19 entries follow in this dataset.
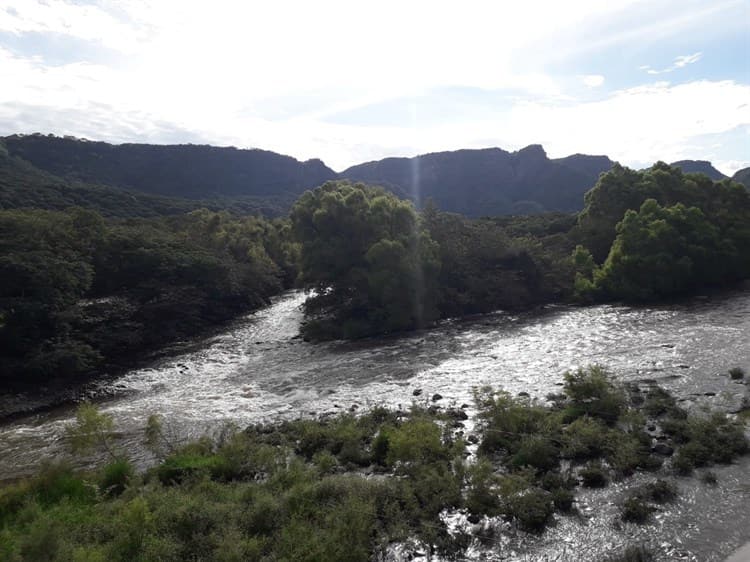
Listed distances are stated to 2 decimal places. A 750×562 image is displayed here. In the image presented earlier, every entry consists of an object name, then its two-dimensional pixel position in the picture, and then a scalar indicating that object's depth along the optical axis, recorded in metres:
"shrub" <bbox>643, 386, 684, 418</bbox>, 15.25
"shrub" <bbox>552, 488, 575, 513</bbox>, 11.09
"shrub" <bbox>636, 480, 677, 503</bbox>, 11.07
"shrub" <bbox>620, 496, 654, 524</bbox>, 10.50
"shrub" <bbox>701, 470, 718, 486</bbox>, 11.49
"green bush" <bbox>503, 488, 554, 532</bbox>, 10.58
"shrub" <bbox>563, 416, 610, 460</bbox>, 13.20
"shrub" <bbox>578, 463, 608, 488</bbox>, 11.90
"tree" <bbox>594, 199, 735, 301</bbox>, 36.16
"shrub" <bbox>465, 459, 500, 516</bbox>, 11.09
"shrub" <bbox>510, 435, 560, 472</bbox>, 12.85
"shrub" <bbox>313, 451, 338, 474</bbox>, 13.51
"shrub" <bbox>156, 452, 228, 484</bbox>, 13.39
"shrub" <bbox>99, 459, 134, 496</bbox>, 13.09
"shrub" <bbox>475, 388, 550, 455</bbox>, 14.11
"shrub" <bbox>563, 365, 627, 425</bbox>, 15.32
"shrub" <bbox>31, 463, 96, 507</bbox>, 12.57
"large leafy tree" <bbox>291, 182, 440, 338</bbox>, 34.47
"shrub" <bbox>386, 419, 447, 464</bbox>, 12.86
